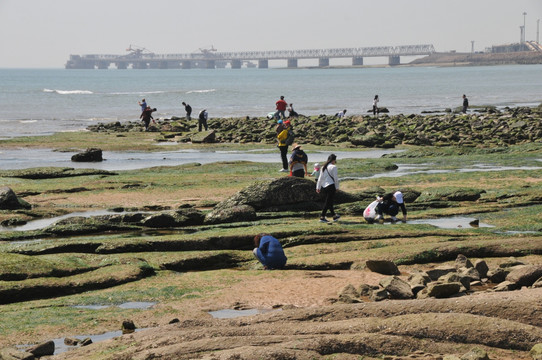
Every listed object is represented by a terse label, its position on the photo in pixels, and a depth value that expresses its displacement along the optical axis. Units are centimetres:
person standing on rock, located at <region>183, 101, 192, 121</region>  6697
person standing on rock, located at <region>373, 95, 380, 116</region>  7039
